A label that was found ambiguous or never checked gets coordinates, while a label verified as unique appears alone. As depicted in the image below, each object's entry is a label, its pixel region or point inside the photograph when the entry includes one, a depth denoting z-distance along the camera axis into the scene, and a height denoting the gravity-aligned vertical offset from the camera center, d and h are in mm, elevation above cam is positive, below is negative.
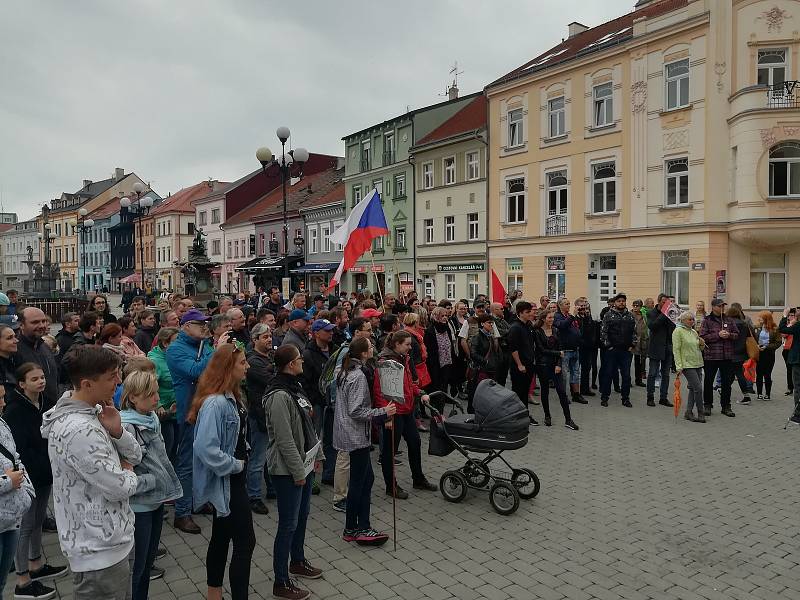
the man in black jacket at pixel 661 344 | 11445 -1356
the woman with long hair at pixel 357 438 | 5387 -1455
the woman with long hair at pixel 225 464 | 3889 -1208
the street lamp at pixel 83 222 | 34469 +3316
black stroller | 6199 -1731
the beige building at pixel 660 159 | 21219 +4563
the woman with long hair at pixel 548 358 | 9680 -1415
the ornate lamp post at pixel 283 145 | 16328 +3336
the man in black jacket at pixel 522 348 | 9594 -1184
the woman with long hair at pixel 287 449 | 4406 -1275
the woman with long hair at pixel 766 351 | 11734 -1551
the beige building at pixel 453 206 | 31875 +3787
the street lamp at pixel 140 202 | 26559 +3503
